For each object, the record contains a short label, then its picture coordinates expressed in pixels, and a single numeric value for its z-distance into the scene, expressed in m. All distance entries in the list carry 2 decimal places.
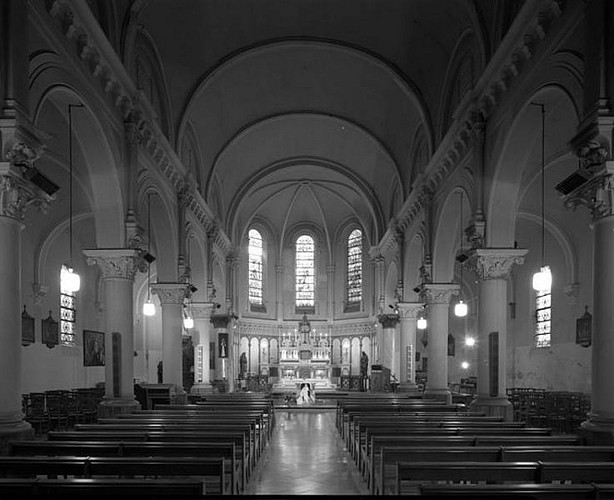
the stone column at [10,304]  9.14
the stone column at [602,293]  9.17
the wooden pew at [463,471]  7.05
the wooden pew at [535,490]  5.59
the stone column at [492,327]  15.16
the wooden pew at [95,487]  5.86
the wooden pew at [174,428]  10.91
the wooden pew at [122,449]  8.64
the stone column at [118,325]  15.03
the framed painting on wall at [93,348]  27.16
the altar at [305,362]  34.09
